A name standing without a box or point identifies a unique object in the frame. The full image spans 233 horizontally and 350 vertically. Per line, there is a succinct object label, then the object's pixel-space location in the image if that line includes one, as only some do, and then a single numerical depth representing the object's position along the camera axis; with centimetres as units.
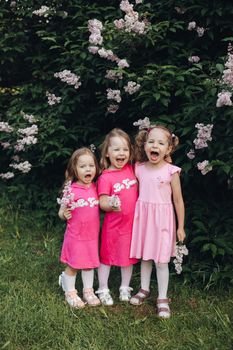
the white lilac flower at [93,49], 486
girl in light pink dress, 391
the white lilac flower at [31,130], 552
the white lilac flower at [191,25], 495
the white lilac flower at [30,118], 570
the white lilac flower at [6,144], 601
